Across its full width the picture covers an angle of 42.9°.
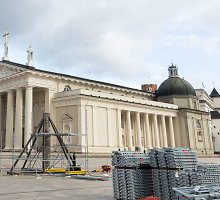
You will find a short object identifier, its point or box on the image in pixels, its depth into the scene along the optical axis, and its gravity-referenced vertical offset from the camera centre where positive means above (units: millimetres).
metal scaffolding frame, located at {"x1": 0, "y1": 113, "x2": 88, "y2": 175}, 19336 -100
